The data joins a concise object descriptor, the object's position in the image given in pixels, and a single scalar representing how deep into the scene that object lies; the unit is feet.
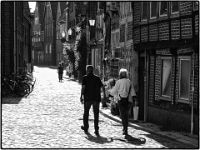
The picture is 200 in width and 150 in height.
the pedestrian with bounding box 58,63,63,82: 128.16
